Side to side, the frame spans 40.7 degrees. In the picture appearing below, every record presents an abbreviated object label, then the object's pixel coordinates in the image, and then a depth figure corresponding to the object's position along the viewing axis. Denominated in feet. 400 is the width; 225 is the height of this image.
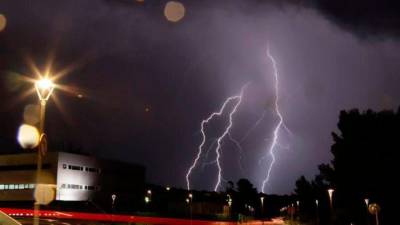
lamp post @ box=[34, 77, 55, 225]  49.01
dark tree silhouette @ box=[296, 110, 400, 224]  148.56
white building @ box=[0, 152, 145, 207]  266.57
